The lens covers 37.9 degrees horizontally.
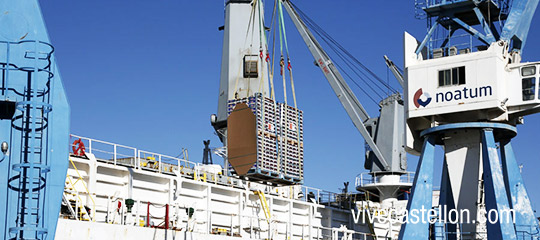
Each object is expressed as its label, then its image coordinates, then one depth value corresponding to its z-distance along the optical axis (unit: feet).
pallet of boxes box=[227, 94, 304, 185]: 121.60
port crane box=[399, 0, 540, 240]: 101.65
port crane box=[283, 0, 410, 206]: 167.84
